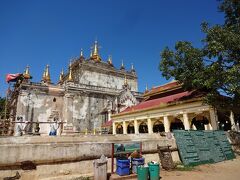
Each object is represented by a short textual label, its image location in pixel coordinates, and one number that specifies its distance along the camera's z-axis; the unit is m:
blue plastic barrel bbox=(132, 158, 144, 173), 8.18
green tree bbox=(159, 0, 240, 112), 12.66
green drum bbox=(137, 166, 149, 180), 7.07
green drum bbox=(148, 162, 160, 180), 7.27
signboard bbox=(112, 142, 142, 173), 8.56
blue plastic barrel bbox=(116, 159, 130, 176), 7.86
